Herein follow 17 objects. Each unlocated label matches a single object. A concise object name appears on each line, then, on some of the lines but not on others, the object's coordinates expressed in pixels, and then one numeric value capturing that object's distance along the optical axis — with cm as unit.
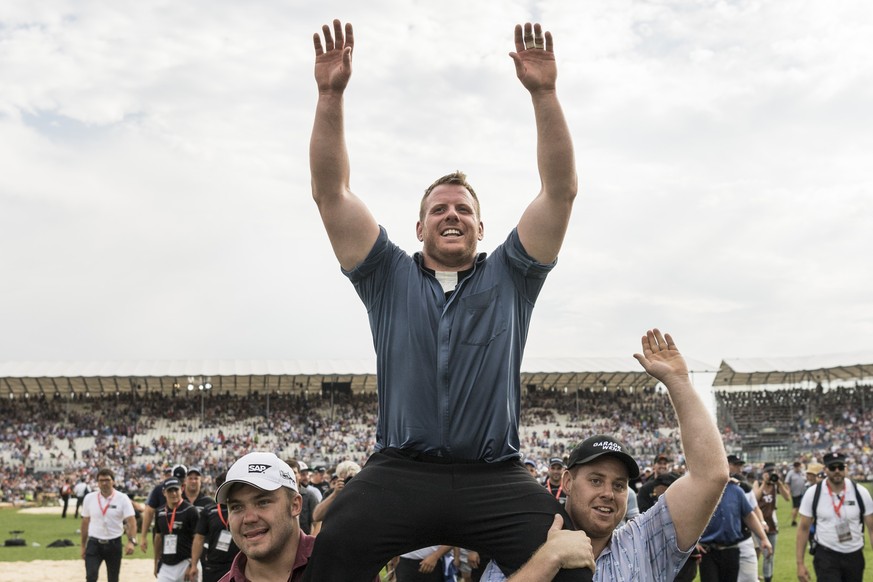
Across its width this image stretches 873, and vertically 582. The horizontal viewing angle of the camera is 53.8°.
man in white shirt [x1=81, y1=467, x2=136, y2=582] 1241
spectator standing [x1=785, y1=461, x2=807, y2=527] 2211
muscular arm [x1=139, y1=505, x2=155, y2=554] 1179
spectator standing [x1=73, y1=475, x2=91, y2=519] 2858
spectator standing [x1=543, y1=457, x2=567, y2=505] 1265
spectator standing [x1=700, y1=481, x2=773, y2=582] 991
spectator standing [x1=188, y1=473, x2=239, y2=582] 898
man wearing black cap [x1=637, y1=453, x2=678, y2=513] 1043
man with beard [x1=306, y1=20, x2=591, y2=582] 303
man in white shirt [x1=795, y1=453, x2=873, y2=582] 944
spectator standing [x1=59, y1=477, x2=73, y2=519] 2902
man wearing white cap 341
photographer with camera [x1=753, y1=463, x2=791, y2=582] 1452
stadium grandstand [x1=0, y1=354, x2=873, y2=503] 4288
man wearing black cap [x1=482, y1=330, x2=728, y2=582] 347
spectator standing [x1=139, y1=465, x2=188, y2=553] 1170
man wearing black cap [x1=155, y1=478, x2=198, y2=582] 1046
